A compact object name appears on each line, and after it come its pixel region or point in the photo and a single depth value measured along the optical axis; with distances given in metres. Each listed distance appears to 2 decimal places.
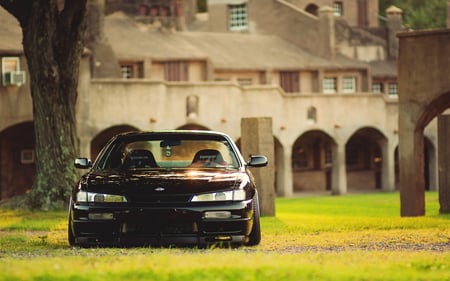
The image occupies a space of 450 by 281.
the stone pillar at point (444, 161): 29.97
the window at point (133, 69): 59.56
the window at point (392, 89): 70.96
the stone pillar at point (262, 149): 28.38
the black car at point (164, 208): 15.31
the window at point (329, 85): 68.00
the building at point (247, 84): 51.34
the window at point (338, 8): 79.96
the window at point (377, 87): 70.75
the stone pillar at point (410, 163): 29.98
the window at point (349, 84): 68.19
